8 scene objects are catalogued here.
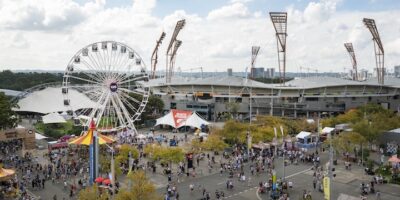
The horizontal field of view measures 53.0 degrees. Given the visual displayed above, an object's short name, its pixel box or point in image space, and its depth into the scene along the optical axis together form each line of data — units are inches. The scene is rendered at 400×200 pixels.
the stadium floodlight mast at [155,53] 4384.8
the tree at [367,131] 1672.0
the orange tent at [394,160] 1402.6
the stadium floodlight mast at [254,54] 4468.5
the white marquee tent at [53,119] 2423.4
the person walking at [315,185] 1264.8
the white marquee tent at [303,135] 1946.6
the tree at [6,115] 1882.4
